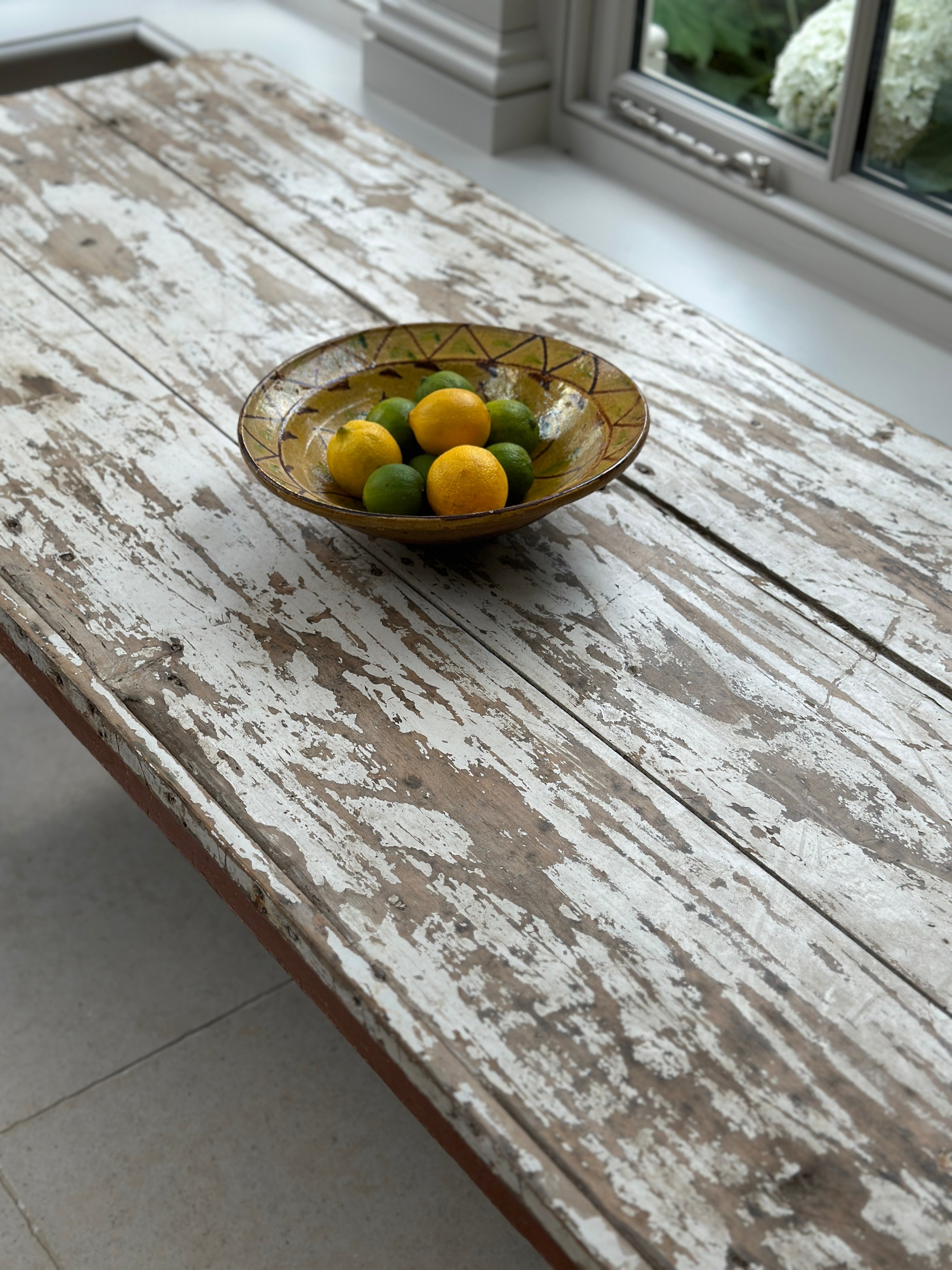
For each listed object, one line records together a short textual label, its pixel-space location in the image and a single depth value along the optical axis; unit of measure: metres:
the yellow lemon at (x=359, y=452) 0.98
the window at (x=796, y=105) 1.48
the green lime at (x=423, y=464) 0.99
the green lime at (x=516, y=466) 0.97
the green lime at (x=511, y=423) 1.02
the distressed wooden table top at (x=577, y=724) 0.66
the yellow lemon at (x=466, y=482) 0.94
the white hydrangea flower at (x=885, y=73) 1.43
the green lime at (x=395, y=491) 0.95
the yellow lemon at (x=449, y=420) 0.99
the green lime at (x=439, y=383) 1.04
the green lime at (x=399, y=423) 1.01
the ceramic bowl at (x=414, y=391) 0.95
